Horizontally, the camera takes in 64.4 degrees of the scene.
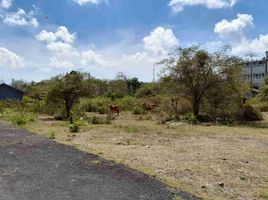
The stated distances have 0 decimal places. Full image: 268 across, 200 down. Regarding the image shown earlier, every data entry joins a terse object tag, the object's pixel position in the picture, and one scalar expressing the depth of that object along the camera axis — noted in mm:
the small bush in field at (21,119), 11557
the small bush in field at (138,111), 16784
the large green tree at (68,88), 14415
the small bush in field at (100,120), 11746
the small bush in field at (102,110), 18075
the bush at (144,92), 26315
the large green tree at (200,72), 13226
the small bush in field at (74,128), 9360
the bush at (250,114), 13667
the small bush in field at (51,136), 7876
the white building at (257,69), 49464
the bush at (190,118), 12187
